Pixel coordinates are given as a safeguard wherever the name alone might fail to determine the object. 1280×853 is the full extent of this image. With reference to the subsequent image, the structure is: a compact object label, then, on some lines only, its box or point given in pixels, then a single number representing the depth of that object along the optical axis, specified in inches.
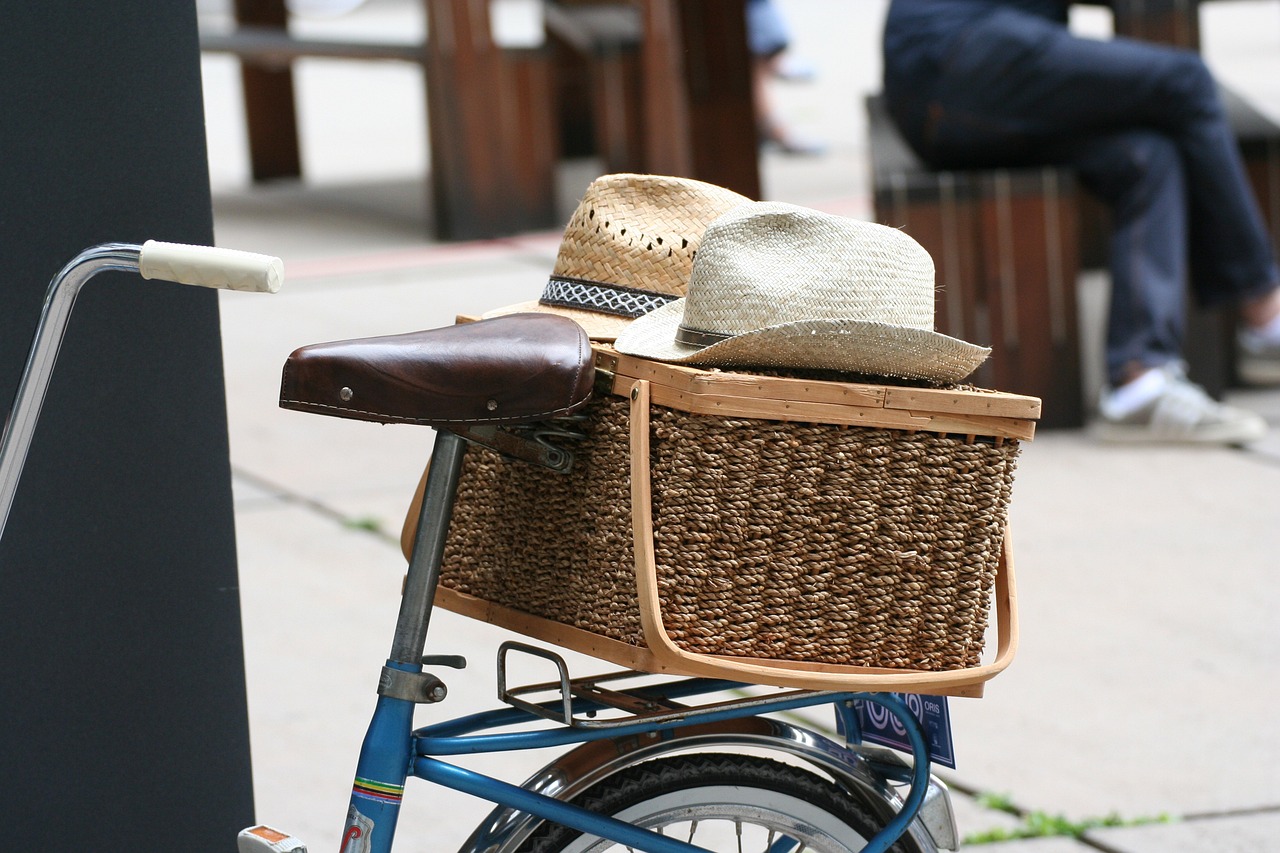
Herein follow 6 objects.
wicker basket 246.4
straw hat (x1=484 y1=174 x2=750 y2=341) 254.0
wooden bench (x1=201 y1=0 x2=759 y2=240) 643.9
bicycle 246.2
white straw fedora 247.2
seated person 409.9
